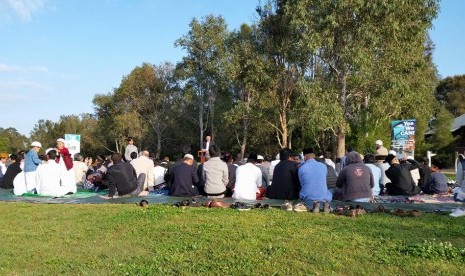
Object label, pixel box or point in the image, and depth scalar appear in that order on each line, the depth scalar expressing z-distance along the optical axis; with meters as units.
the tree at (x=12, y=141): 73.14
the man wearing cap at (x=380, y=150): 17.14
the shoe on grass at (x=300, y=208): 8.94
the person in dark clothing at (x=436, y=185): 13.09
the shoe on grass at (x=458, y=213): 8.55
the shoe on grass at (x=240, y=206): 9.25
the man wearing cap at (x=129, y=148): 16.72
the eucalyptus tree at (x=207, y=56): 44.97
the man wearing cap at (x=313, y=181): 10.12
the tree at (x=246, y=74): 33.66
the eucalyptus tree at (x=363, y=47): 25.92
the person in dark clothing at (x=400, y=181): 12.56
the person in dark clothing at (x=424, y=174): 14.11
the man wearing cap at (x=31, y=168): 13.58
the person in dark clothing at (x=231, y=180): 12.08
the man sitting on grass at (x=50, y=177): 12.77
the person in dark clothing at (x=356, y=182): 10.44
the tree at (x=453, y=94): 64.88
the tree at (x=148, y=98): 55.28
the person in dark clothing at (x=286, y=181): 10.80
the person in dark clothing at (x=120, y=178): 11.72
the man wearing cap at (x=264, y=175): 13.44
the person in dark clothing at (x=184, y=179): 11.75
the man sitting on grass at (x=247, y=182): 11.24
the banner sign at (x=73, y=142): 27.36
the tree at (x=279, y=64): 30.66
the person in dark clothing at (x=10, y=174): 15.22
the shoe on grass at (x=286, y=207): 9.11
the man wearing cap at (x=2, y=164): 17.62
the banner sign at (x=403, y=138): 21.33
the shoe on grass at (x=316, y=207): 8.80
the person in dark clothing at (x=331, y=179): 11.65
